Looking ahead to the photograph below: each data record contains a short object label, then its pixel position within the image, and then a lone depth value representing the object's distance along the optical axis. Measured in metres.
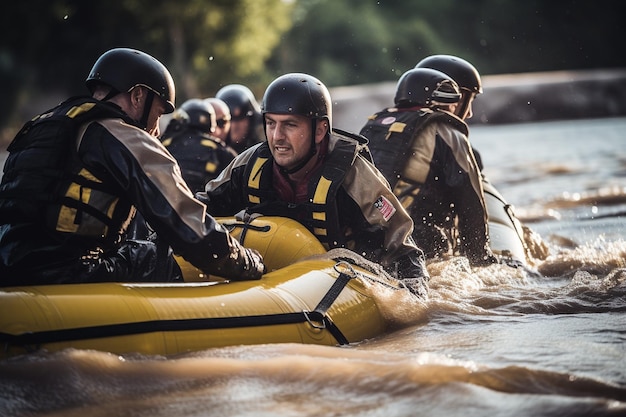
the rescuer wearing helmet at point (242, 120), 9.73
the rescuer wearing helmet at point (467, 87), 7.09
